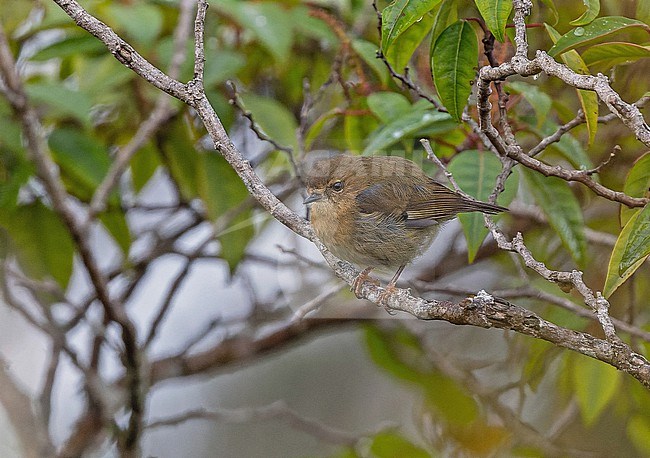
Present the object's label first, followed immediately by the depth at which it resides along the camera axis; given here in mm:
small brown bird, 4742
